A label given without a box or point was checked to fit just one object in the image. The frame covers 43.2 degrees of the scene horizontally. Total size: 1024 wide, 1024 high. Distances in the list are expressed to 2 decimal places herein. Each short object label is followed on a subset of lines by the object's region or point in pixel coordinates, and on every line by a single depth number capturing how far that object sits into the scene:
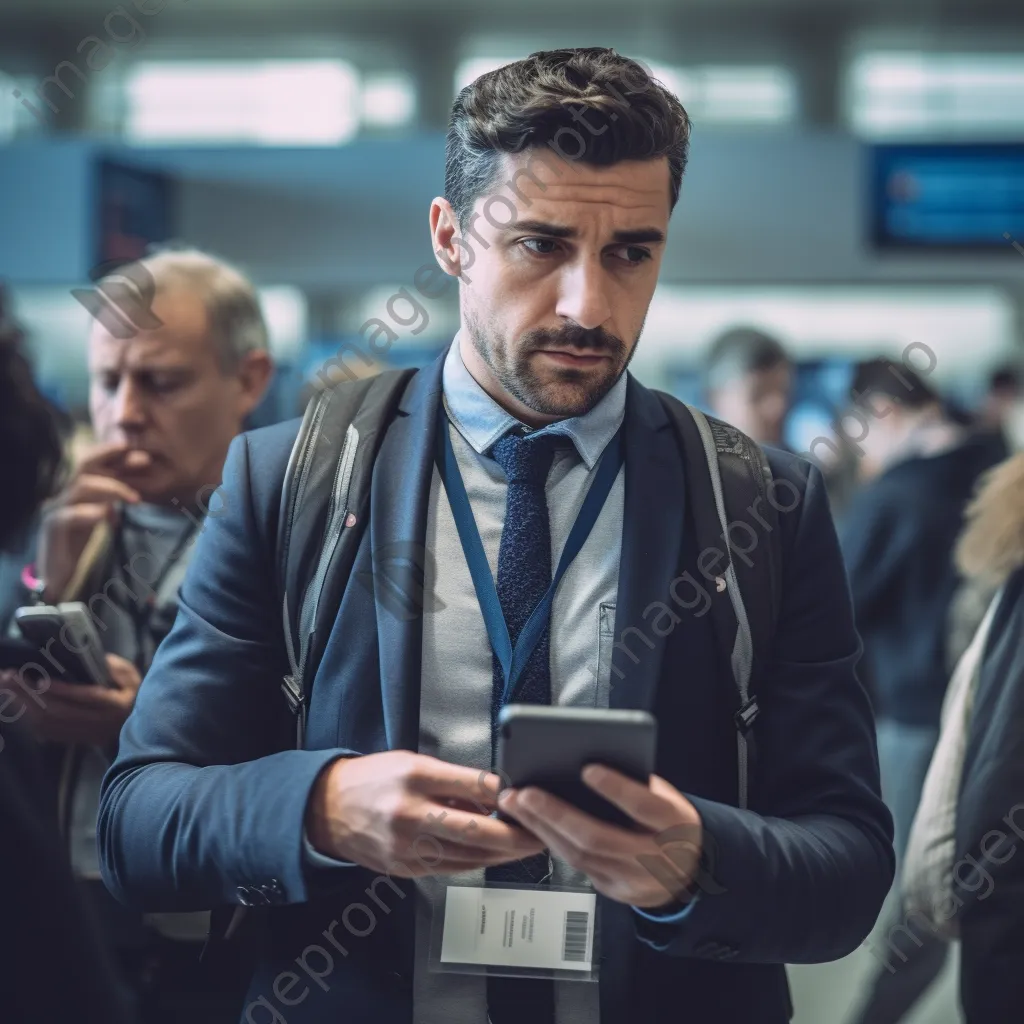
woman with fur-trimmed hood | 1.90
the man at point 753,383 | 4.51
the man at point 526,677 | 1.46
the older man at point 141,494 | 2.20
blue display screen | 7.77
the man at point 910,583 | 4.11
